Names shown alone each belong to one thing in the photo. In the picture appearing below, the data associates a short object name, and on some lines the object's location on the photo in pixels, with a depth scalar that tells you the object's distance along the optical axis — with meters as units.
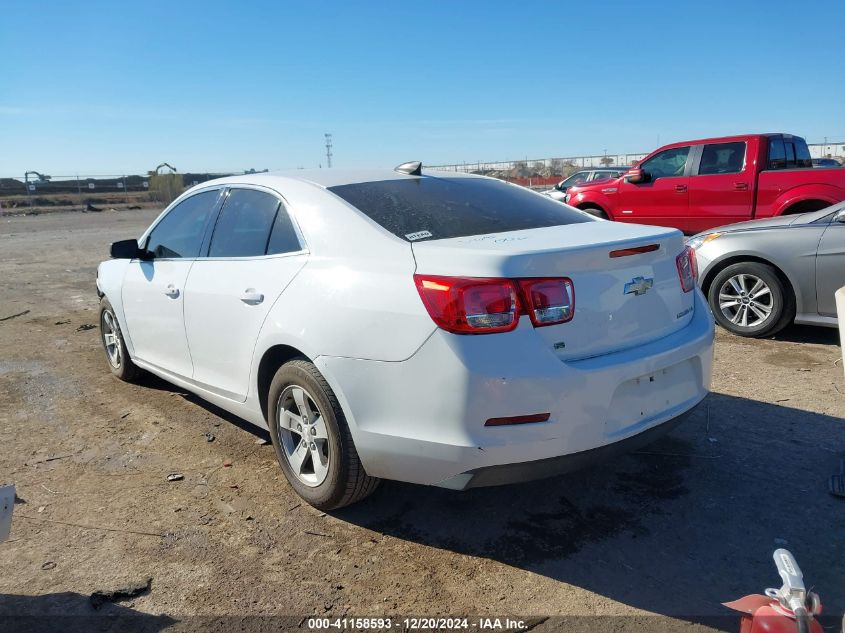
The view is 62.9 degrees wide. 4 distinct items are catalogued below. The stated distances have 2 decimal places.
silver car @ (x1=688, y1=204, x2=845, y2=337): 5.83
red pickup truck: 9.48
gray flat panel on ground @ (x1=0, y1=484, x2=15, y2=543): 2.46
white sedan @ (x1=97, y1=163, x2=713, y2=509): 2.65
